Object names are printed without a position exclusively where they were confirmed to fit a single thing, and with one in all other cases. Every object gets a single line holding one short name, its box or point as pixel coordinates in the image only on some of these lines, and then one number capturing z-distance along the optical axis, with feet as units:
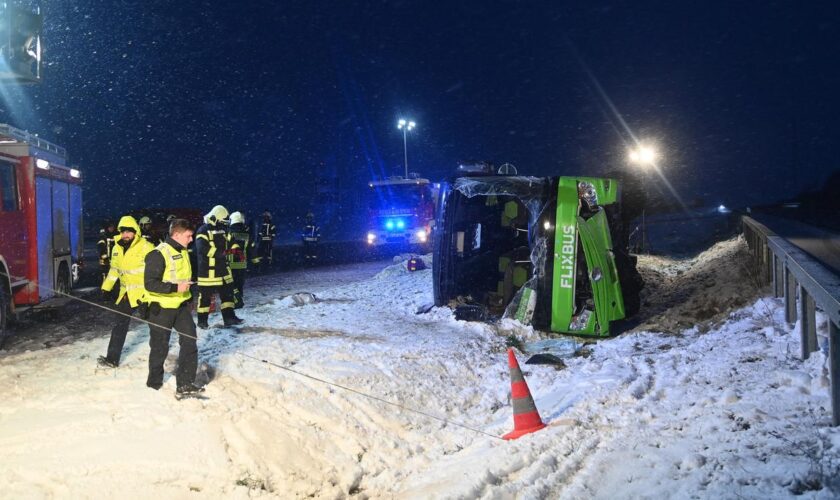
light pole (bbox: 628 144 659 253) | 88.37
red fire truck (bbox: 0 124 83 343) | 28.66
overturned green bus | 27.89
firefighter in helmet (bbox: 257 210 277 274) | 57.72
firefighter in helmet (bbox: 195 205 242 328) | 28.22
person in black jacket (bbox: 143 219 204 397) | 18.70
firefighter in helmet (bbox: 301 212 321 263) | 70.74
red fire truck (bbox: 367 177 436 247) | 75.92
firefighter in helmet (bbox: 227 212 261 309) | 31.27
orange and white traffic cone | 16.72
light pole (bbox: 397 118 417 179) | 124.77
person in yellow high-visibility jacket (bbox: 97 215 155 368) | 21.76
